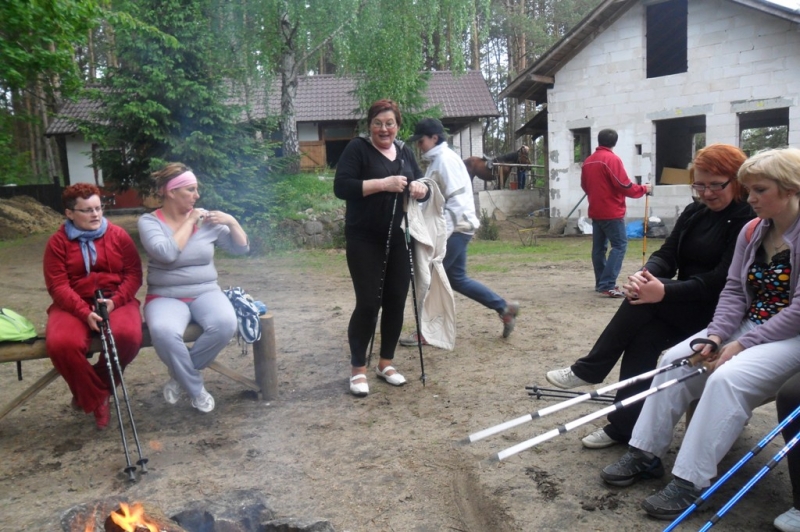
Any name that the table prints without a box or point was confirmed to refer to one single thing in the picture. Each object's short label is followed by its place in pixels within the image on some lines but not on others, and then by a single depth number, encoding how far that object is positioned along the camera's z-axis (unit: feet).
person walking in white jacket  18.07
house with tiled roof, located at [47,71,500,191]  80.07
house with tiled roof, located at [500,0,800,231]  46.39
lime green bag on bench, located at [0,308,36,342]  12.78
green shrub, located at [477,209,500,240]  51.55
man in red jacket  25.29
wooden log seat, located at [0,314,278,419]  12.79
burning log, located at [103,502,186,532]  7.51
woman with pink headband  13.33
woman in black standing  14.38
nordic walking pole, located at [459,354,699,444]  8.64
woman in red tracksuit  12.66
